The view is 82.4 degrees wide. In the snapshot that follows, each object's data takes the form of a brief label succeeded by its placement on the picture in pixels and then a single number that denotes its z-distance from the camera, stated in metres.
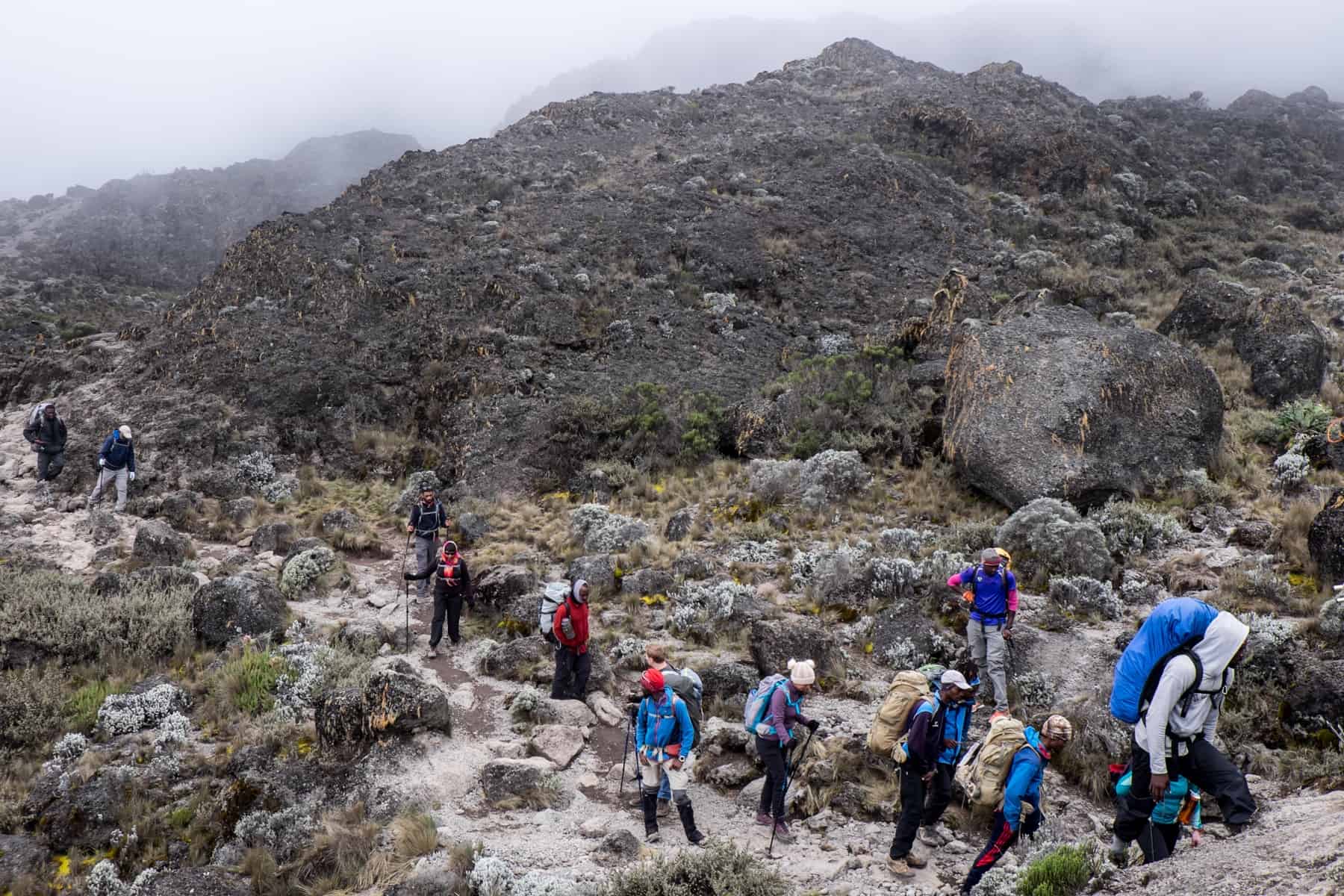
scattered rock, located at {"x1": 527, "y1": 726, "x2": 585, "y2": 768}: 7.37
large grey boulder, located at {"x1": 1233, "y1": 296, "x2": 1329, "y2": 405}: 14.85
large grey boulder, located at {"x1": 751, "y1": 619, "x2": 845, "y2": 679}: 8.35
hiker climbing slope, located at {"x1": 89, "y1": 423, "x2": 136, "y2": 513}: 13.89
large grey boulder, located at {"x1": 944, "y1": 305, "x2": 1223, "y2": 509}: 11.57
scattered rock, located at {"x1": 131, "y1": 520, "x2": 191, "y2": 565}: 11.73
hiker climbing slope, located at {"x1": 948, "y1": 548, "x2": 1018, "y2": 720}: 7.32
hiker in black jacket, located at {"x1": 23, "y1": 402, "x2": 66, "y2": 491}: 14.78
